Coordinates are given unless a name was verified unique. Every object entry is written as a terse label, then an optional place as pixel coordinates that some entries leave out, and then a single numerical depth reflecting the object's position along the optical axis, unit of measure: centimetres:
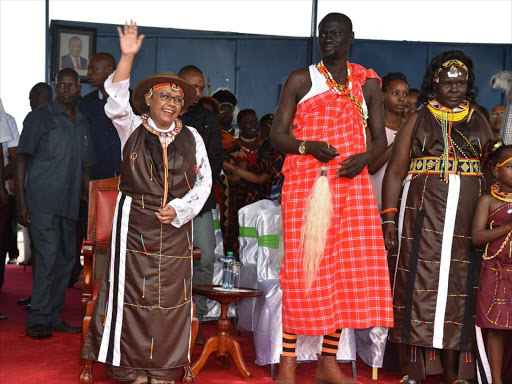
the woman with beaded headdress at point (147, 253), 425
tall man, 424
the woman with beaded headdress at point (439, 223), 449
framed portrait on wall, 1111
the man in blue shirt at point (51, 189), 589
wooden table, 473
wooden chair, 465
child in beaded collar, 434
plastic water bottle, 511
